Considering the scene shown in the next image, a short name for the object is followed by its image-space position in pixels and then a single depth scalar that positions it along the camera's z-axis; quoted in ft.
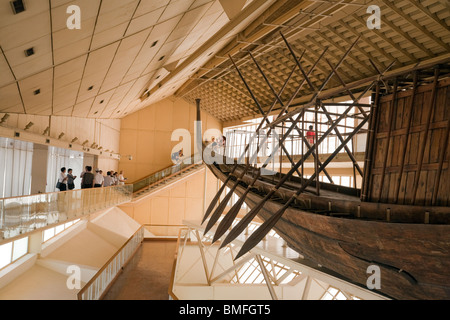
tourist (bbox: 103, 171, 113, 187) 53.42
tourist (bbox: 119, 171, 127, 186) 65.37
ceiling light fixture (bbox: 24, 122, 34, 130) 32.27
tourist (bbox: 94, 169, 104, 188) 46.88
